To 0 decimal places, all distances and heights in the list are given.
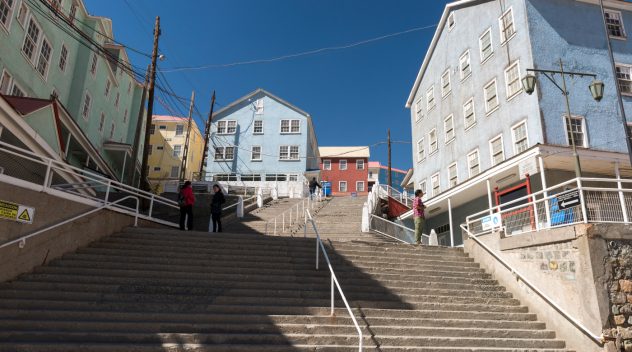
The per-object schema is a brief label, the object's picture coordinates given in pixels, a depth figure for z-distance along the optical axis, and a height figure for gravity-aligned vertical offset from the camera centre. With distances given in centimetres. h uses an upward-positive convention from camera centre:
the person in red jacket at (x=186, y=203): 1353 +215
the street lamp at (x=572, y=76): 1119 +546
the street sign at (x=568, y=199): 858 +163
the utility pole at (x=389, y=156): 3651 +1062
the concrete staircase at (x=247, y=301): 664 -51
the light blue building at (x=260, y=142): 3866 +1193
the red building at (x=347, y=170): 5428 +1329
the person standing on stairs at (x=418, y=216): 1336 +187
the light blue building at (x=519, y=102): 1588 +744
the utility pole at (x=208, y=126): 3553 +1208
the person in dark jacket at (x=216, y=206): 1379 +213
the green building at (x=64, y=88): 1273 +898
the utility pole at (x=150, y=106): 1738 +665
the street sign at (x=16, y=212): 767 +103
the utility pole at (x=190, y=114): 3652 +1348
